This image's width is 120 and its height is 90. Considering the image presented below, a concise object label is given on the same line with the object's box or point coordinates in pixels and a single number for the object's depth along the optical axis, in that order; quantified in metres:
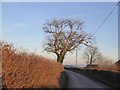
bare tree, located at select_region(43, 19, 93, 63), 32.10
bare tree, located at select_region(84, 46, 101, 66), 49.34
